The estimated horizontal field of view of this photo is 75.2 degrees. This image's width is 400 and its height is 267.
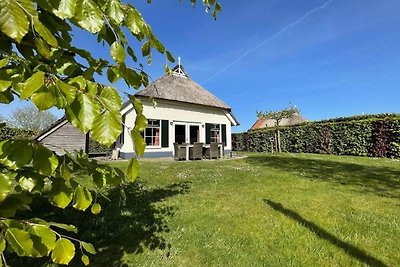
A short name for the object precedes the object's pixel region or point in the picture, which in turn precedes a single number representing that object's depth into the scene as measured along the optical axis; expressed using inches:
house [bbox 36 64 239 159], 757.4
